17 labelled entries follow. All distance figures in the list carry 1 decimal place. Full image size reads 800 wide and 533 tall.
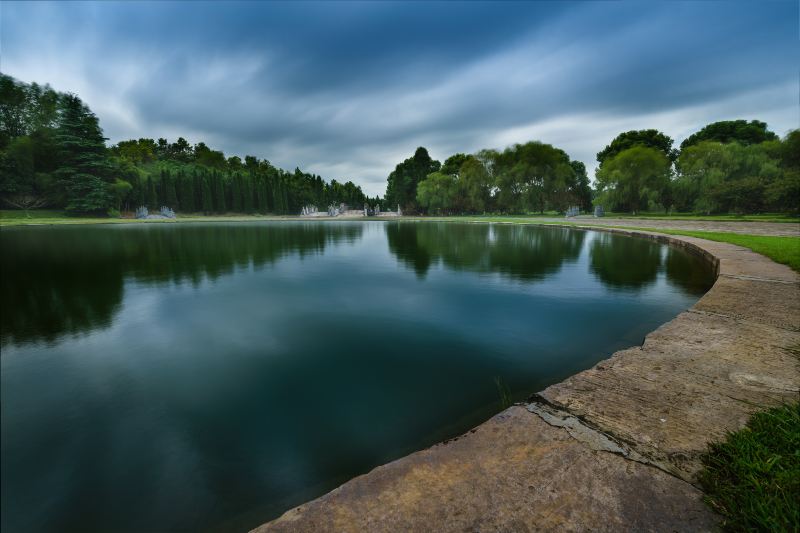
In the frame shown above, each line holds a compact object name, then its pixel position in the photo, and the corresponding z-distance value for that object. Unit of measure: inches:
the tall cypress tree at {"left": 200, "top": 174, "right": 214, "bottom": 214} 2524.6
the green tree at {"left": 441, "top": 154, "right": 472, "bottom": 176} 3026.6
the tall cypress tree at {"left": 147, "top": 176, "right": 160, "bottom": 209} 2370.8
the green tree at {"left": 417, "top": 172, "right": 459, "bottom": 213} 2357.3
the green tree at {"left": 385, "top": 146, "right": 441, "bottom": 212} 2861.7
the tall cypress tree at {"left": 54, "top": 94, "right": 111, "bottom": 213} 1899.6
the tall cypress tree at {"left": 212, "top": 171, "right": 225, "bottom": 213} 2593.5
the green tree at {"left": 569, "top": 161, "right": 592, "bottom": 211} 2595.0
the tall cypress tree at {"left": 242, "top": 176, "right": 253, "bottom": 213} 2710.4
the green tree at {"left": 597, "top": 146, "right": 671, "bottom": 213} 1656.0
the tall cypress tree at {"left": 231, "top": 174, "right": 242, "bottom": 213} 2662.4
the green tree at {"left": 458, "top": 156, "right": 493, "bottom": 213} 2245.3
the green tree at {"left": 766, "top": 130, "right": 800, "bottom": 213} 1073.5
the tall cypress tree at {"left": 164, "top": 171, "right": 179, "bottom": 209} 2418.8
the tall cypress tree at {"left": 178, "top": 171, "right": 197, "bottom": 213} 2485.2
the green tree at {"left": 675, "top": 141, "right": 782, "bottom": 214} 1306.6
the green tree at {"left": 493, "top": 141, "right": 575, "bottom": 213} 2127.2
